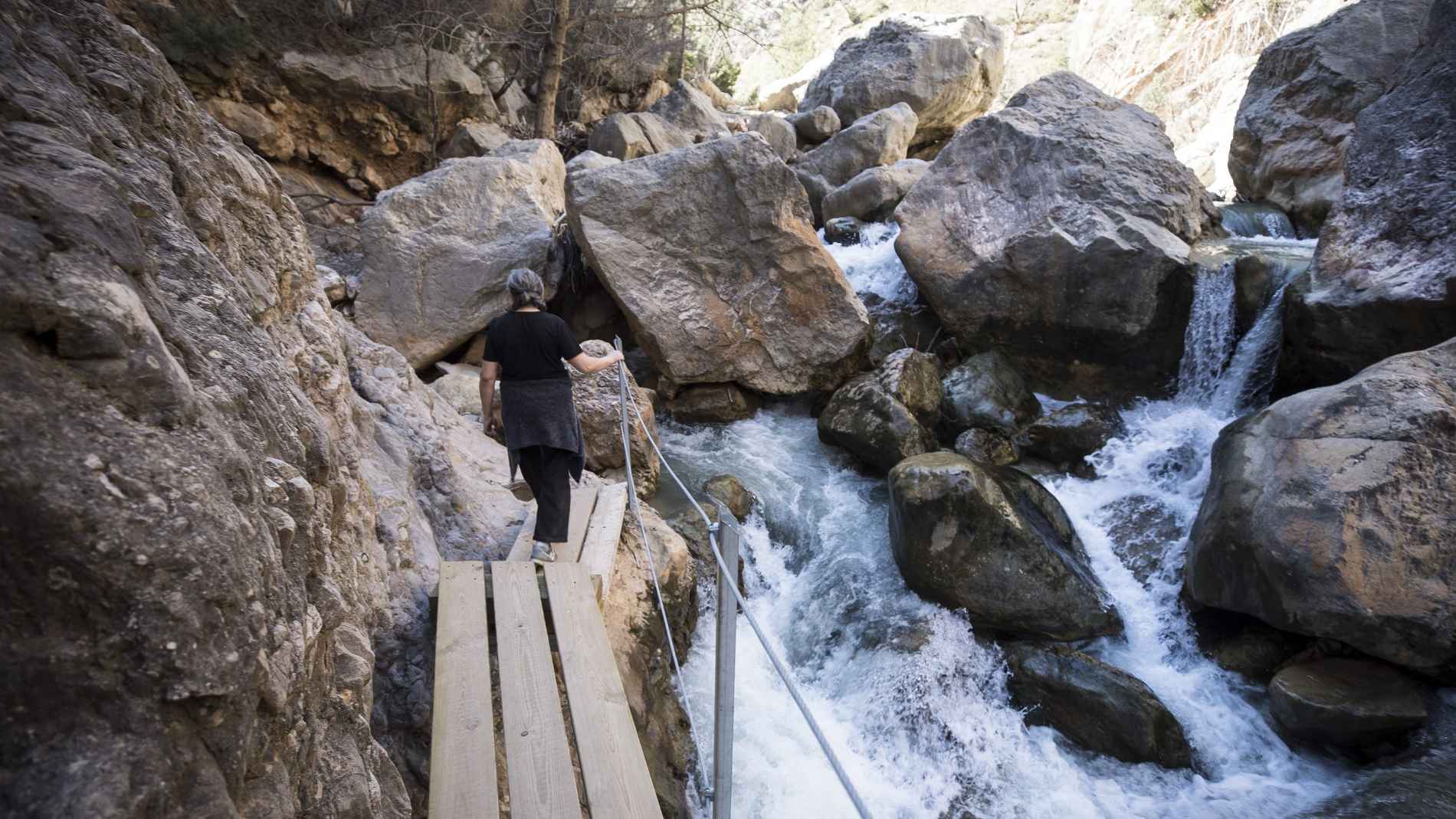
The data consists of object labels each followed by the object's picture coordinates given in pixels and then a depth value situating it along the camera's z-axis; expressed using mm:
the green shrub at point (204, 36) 8648
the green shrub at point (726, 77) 21594
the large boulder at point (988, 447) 7027
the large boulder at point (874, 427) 6742
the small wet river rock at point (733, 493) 6113
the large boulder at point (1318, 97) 9281
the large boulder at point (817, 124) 15641
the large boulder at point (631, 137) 11461
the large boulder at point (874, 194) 10797
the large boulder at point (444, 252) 7375
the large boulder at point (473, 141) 10664
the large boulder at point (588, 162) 9141
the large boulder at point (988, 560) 5047
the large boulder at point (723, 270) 7625
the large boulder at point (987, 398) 7375
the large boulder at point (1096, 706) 4387
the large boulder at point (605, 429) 5984
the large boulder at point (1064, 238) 7434
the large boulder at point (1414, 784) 3557
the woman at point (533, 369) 3422
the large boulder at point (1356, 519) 4172
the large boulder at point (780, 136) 14664
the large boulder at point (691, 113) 13555
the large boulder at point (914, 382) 7222
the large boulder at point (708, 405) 7840
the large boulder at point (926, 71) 15445
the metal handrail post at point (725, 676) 1832
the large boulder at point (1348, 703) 4016
